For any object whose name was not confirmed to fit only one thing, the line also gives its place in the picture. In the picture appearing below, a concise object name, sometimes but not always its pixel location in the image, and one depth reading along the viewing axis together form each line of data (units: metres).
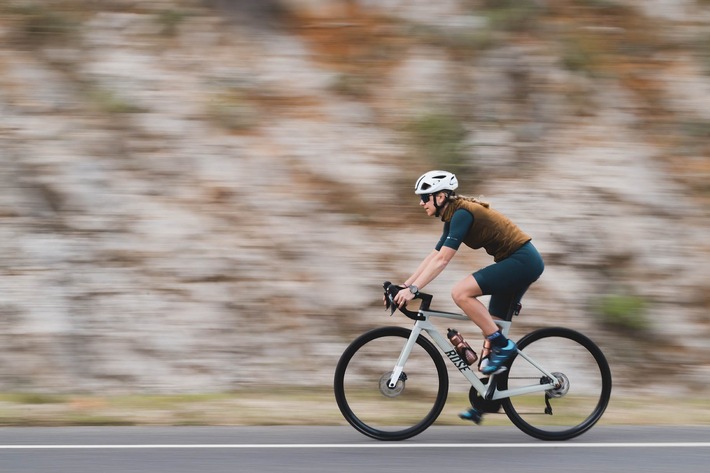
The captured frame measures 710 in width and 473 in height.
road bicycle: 13.18
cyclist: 12.75
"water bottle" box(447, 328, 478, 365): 13.28
